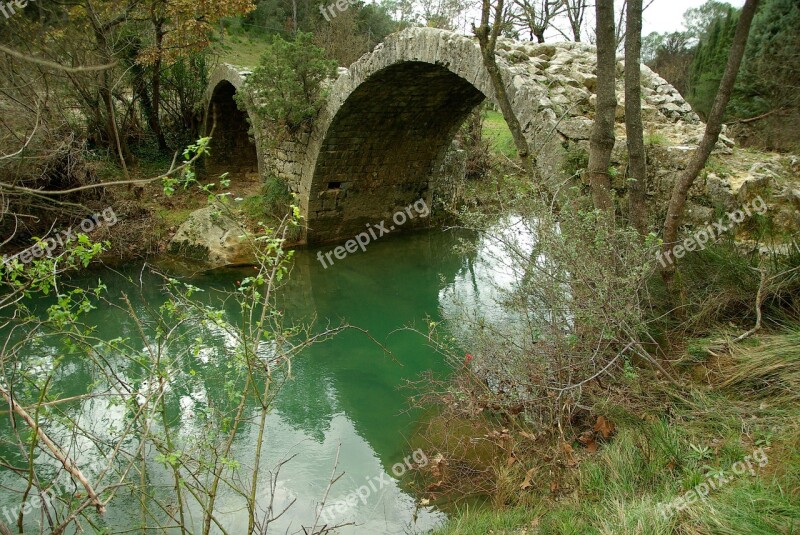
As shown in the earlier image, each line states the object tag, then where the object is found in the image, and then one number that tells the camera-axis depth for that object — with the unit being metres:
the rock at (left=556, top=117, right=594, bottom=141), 4.99
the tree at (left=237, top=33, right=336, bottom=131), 8.59
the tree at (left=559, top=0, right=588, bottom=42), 12.56
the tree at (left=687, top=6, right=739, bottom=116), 11.62
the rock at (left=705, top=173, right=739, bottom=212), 4.07
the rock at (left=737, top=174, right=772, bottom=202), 4.09
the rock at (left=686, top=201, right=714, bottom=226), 4.12
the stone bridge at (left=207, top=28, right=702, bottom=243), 5.27
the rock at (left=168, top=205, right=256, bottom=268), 8.67
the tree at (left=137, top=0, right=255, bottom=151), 9.21
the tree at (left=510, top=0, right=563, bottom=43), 11.57
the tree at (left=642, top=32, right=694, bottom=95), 17.14
